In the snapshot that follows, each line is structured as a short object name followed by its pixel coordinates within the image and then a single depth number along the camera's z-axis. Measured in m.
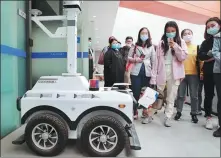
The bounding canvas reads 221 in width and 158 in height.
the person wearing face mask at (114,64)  2.73
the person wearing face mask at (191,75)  2.41
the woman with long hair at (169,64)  2.19
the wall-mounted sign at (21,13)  2.13
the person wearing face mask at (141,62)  2.44
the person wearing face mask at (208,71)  2.16
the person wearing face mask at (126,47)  3.24
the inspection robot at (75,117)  1.49
